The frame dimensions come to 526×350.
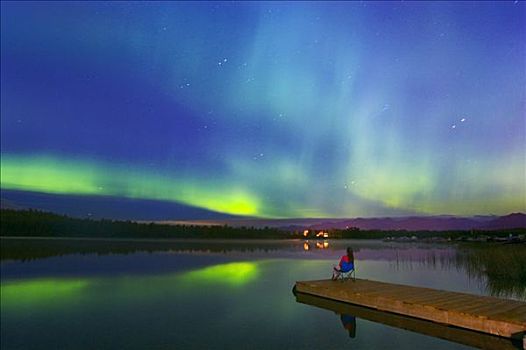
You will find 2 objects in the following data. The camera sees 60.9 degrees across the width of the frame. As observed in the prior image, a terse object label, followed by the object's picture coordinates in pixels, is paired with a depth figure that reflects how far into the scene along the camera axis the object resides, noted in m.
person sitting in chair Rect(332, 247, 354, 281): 16.39
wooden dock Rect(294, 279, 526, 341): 9.95
